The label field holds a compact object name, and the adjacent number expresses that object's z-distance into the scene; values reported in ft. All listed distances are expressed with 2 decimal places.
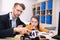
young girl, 6.57
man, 6.21
